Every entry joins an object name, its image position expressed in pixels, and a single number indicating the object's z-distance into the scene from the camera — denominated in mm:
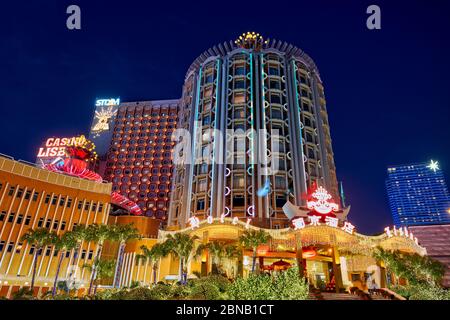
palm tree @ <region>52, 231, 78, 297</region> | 35000
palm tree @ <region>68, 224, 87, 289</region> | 36156
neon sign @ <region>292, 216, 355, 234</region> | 37656
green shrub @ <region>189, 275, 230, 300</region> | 20625
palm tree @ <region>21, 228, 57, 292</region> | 34594
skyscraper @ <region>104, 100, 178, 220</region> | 101306
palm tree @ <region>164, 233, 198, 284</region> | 34188
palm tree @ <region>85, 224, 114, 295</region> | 35875
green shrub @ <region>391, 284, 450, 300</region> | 22922
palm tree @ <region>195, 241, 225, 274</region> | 35469
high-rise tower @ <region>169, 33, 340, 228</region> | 54625
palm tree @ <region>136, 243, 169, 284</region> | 34841
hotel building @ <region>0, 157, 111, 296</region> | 41062
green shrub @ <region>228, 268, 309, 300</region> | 14008
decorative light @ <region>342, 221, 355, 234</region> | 38272
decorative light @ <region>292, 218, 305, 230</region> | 37625
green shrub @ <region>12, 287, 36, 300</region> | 26797
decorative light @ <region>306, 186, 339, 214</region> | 40197
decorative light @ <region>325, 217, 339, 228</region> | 37812
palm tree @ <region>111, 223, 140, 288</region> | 36000
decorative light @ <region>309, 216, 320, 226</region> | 37688
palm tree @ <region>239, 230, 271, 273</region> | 34062
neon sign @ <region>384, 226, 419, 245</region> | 40781
